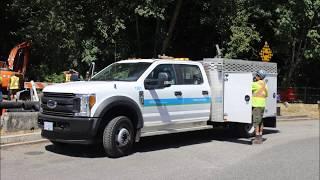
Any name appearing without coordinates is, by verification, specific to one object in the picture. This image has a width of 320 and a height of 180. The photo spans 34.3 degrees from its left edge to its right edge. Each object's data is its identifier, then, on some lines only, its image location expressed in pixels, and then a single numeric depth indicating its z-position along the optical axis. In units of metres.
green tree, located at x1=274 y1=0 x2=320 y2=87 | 27.75
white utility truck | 10.14
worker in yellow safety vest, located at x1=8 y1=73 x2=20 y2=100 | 20.62
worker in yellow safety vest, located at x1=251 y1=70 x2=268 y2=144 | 13.06
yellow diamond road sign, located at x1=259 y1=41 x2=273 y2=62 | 24.26
